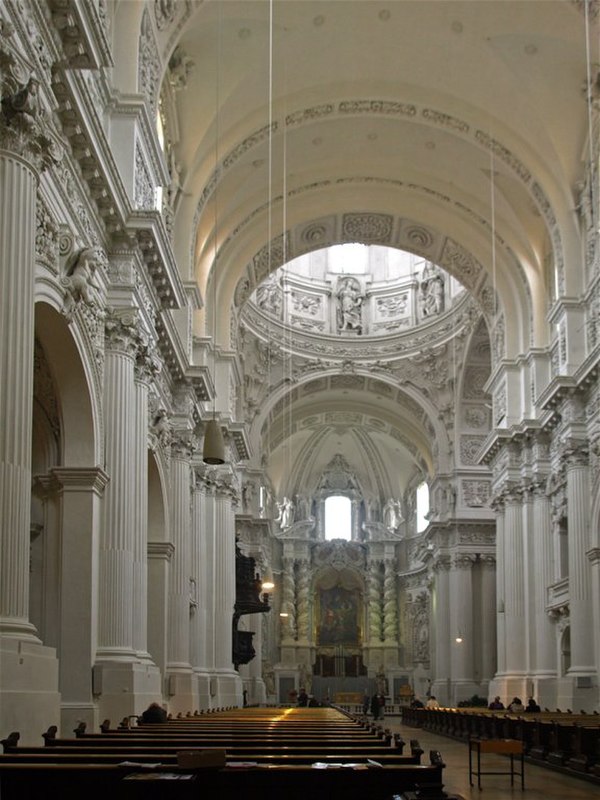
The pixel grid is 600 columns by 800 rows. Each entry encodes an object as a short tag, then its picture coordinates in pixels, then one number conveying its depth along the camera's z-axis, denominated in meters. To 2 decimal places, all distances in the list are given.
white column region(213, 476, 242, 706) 30.06
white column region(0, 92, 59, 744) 10.84
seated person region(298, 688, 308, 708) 43.97
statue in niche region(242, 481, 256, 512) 43.53
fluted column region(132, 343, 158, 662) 18.22
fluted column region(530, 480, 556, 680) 28.95
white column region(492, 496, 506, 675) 32.12
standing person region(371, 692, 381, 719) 41.91
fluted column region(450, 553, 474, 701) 42.06
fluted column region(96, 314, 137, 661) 16.62
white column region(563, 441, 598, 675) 25.33
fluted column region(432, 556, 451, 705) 43.81
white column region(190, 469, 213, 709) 27.09
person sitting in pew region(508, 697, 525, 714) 26.67
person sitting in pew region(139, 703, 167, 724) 14.55
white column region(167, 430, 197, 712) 23.77
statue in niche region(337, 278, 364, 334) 46.09
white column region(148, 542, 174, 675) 22.28
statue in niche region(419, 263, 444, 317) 44.50
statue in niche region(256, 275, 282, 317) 43.28
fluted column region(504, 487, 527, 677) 30.55
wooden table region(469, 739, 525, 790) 12.36
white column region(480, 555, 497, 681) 42.31
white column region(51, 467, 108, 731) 15.59
